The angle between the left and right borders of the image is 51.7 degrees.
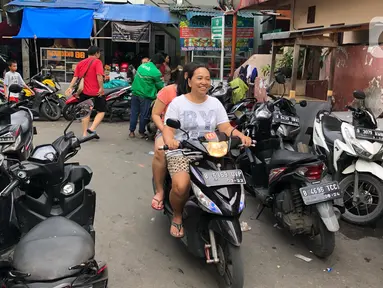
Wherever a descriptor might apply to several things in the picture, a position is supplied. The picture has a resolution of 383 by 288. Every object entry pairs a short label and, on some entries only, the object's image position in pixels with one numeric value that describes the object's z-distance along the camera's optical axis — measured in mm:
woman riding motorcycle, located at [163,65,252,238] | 3234
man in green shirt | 7799
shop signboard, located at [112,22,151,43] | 13031
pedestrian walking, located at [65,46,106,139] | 7566
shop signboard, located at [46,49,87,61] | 12664
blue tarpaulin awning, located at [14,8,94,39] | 12461
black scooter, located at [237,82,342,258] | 3424
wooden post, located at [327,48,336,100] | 7742
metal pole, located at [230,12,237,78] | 11531
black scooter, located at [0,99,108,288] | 1867
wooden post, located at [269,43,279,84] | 9124
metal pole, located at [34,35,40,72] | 13408
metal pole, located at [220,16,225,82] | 10898
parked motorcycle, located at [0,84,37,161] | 4172
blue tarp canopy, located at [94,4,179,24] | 12875
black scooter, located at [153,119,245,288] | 2873
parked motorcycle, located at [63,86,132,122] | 9797
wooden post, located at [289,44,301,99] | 7914
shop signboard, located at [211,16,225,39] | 10977
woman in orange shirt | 3705
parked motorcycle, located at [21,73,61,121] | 9844
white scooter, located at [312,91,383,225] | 4051
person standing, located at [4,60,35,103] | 9578
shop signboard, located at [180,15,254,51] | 12711
